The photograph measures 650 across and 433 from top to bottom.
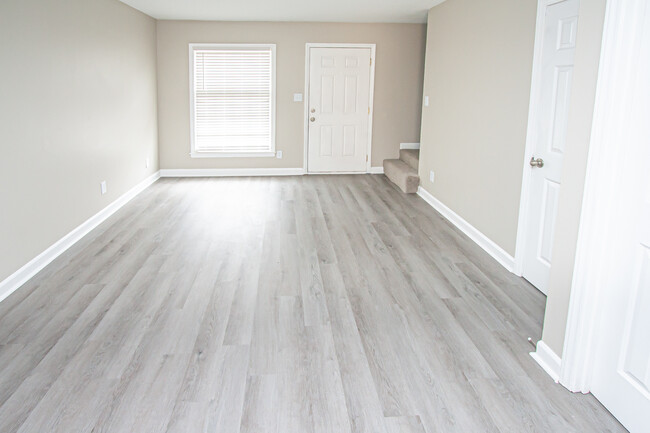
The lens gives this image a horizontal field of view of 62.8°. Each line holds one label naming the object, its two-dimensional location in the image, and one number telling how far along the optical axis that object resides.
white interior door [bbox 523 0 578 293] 3.47
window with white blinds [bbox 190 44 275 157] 7.76
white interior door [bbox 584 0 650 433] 2.16
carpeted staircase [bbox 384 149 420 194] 6.93
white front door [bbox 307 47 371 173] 7.89
